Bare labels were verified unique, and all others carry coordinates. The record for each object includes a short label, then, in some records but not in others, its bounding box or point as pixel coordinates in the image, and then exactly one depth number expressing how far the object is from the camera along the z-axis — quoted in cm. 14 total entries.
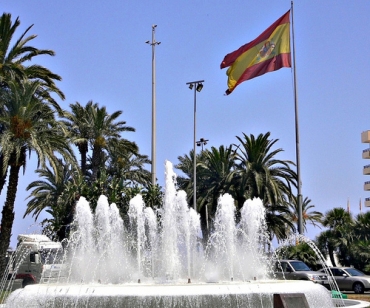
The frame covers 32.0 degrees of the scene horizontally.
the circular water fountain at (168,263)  1257
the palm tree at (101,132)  3797
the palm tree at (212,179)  3803
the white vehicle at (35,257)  3027
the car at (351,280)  2544
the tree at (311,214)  5716
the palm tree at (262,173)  3534
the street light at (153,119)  3200
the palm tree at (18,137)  2359
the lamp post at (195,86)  3350
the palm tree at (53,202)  3700
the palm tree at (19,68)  2545
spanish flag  2866
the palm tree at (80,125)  3772
